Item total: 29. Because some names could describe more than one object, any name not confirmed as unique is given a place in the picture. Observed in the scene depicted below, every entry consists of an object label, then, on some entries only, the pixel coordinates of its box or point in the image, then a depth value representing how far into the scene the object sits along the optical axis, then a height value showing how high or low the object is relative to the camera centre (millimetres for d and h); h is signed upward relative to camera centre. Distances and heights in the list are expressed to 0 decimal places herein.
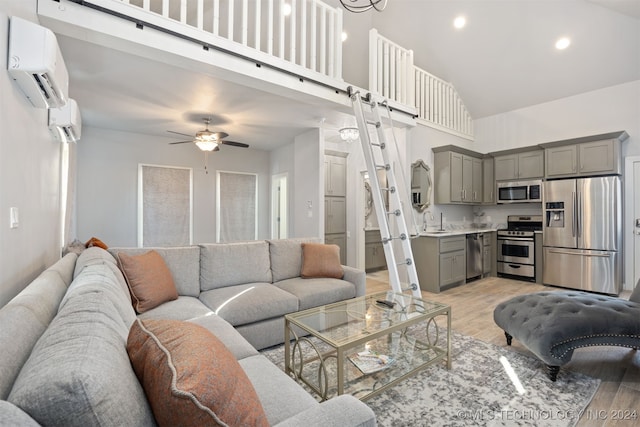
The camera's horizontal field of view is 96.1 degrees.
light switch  1437 -5
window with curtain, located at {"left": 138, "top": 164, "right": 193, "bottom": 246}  5297 +208
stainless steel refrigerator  4098 -250
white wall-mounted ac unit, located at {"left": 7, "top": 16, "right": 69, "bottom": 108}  1432 +815
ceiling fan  4137 +1109
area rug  1689 -1175
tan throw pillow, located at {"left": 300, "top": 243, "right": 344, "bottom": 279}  3172 -506
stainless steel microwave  4992 +464
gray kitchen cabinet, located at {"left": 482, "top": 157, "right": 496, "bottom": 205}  5605 +679
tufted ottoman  1970 -775
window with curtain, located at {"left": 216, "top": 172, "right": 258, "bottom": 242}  6164 +232
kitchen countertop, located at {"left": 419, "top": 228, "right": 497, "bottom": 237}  4344 -261
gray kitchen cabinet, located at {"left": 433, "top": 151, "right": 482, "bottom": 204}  5082 +717
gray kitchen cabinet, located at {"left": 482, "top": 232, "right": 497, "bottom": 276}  5125 -662
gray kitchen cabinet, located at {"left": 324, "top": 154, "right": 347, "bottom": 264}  5652 +291
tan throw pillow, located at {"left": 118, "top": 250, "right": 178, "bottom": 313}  2166 -505
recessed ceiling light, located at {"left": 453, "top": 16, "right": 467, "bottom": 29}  4680 +3216
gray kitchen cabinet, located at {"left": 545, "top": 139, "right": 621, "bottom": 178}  4180 +897
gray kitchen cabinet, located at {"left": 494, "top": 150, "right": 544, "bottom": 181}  4941 +934
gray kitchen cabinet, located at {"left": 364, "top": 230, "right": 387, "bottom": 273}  5832 -717
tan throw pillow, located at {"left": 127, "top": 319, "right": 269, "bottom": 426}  699 -432
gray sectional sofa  564 -381
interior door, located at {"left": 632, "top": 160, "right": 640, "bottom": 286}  4270 -85
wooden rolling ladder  3008 +244
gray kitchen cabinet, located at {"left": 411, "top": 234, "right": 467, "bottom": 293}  4285 -677
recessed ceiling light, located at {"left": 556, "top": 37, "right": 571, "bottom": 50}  4379 +2678
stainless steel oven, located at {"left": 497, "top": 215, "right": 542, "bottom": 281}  4879 -556
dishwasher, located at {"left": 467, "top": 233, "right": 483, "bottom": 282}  4805 -658
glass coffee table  1779 -1008
